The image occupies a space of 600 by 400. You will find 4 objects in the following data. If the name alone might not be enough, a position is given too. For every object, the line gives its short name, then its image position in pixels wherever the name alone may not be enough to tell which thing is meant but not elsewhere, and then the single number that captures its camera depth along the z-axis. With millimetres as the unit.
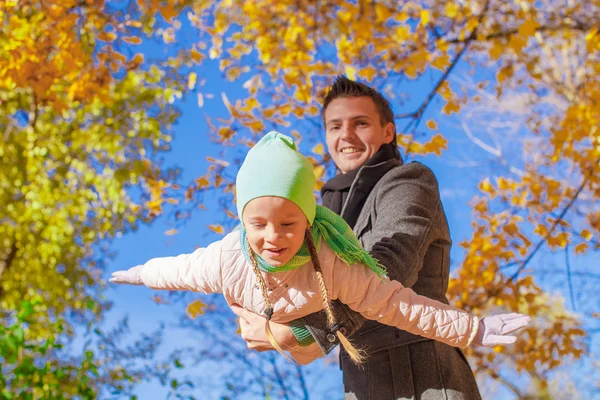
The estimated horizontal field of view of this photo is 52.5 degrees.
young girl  1308
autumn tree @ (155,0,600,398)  4059
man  1532
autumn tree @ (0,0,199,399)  7262
